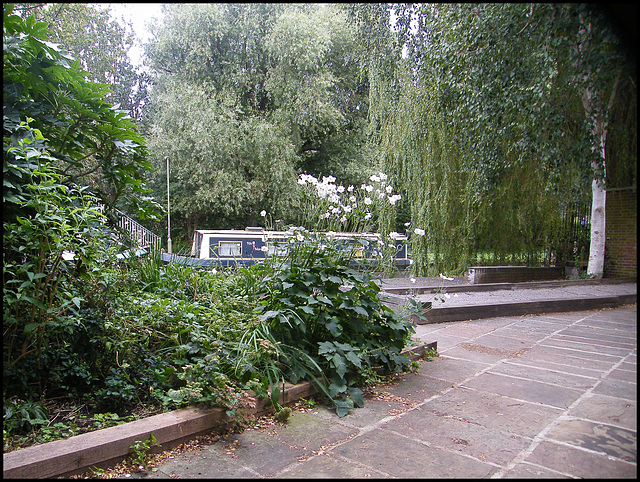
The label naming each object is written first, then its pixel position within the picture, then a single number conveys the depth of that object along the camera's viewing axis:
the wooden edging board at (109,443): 1.90
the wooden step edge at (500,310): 6.52
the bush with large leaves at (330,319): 3.20
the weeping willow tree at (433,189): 10.36
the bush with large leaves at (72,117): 2.61
